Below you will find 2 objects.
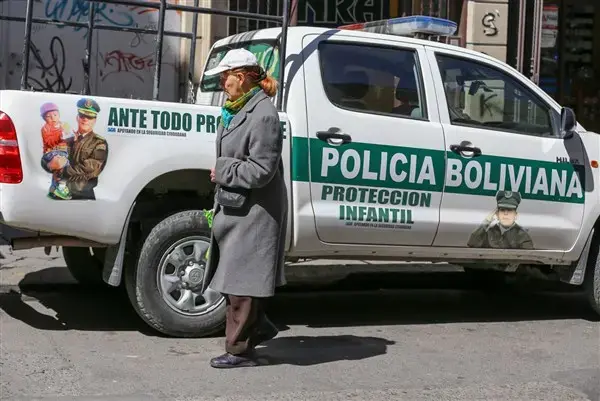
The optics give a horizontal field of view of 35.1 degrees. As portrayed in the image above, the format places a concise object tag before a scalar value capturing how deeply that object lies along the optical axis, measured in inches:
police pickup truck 216.5
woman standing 201.6
